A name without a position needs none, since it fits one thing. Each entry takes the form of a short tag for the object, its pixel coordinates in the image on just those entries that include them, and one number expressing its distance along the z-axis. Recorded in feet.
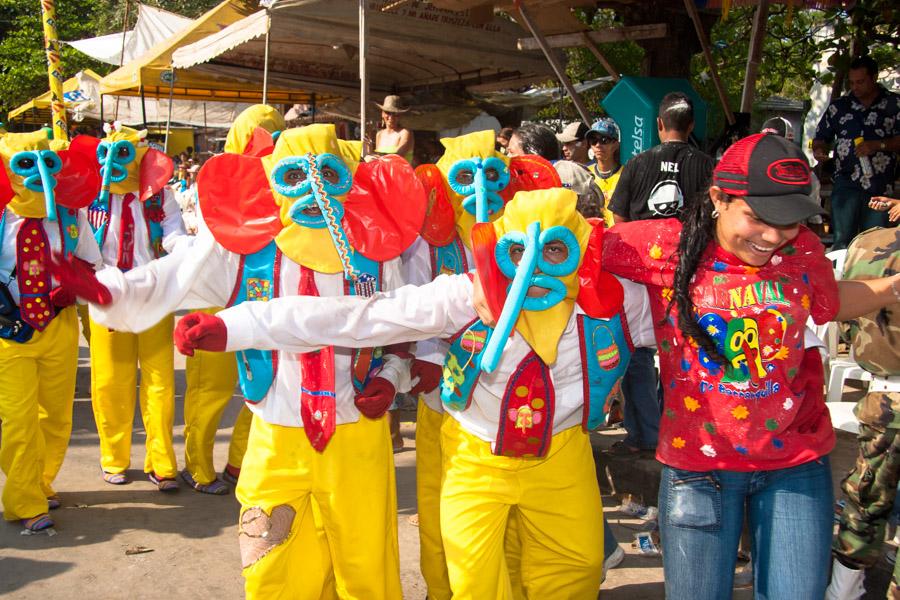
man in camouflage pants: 10.34
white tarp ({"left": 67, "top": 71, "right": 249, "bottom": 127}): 55.11
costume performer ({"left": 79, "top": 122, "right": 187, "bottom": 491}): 17.11
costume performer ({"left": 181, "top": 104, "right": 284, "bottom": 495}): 17.40
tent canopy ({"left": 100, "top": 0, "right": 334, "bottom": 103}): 35.22
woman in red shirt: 8.12
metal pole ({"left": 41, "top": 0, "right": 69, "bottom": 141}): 25.64
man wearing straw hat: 21.72
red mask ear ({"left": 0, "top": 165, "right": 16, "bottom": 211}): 14.37
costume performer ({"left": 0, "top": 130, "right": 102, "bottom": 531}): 14.85
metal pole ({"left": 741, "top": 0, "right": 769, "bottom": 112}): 18.31
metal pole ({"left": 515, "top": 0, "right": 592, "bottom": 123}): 19.97
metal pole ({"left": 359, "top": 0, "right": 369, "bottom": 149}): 17.30
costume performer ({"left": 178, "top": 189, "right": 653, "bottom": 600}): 9.05
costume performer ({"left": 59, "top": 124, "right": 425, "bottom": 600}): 10.07
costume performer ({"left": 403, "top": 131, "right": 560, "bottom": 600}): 11.62
